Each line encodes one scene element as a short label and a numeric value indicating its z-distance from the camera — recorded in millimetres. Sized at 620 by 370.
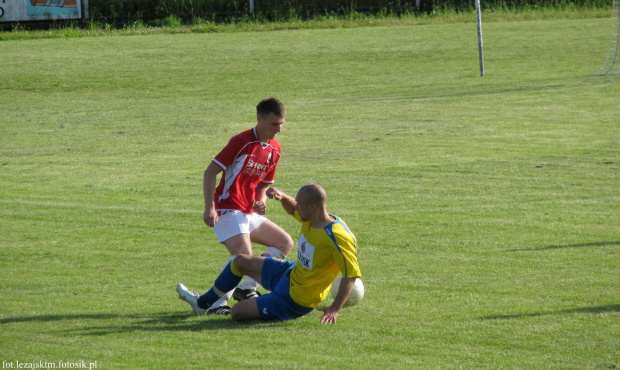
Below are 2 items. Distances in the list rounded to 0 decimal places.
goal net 60553
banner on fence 74125
